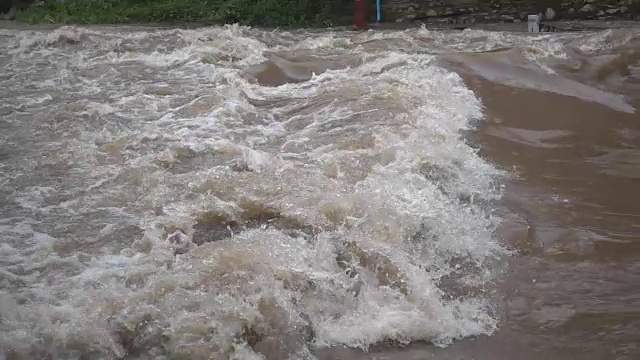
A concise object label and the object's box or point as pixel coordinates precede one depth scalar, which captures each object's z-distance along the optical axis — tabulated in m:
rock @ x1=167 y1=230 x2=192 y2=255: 4.21
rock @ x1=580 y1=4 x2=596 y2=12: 11.32
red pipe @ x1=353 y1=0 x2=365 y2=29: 11.77
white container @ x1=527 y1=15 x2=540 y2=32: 10.77
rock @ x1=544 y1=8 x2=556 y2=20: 11.40
